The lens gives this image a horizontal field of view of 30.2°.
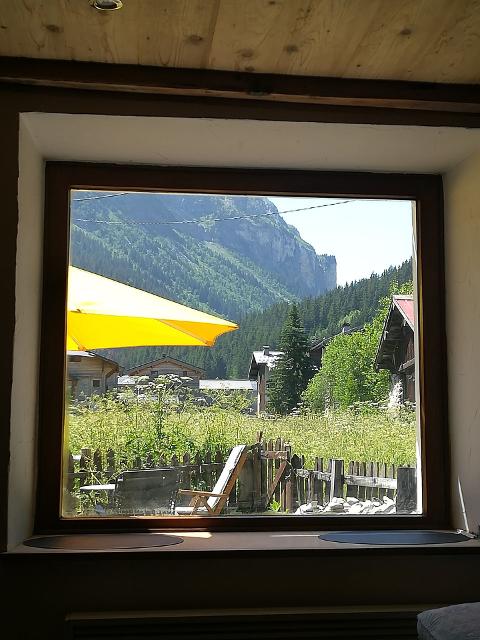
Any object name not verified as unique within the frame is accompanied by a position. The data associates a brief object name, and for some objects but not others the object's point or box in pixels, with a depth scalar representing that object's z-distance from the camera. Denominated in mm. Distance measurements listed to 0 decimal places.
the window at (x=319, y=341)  3654
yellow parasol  3736
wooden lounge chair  3697
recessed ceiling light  2617
